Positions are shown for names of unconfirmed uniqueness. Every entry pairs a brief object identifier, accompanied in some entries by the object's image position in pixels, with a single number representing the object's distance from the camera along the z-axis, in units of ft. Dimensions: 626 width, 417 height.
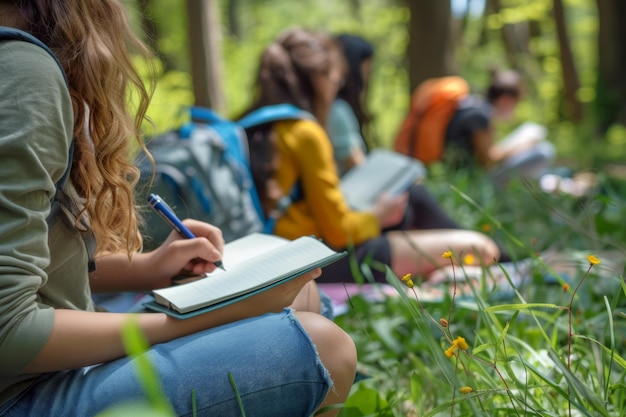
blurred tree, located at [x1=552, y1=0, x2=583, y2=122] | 43.41
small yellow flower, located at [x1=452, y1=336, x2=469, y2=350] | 4.24
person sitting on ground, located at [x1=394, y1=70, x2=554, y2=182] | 20.70
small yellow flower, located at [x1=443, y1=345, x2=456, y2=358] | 4.33
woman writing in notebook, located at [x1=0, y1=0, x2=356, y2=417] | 4.02
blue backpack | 9.66
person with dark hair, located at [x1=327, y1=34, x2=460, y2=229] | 13.71
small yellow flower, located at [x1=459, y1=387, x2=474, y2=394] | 4.38
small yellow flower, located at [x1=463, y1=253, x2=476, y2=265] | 6.75
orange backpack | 20.70
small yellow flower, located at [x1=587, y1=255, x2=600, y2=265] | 4.70
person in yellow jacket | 10.94
